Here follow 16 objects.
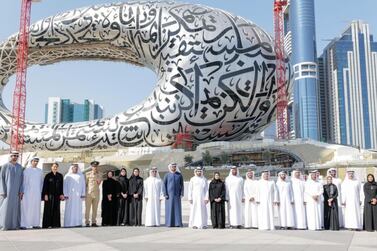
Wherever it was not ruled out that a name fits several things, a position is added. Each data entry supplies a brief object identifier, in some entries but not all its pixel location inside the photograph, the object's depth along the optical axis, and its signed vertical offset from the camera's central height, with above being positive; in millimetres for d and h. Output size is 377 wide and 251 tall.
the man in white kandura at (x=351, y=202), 10430 -263
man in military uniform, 11031 -2
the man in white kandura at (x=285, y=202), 10641 -264
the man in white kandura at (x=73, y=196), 10695 -114
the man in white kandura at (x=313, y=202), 10461 -261
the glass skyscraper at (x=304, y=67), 109938 +29489
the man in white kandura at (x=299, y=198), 10641 -186
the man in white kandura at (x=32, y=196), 10352 -110
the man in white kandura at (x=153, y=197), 10914 -148
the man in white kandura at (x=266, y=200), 10398 -217
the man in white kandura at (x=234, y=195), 10703 -104
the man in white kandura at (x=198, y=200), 10570 -216
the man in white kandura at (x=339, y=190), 10789 +7
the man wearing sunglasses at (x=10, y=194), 10039 -63
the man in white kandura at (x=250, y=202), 10703 -262
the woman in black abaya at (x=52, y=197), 10500 -134
